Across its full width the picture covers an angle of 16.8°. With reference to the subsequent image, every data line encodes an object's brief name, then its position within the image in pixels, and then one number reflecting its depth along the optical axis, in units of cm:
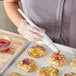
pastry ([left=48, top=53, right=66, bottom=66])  108
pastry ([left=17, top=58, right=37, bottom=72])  104
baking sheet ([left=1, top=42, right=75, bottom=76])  103
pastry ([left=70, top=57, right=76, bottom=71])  106
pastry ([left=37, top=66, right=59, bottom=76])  102
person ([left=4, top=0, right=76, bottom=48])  112
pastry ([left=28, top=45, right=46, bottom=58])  112
